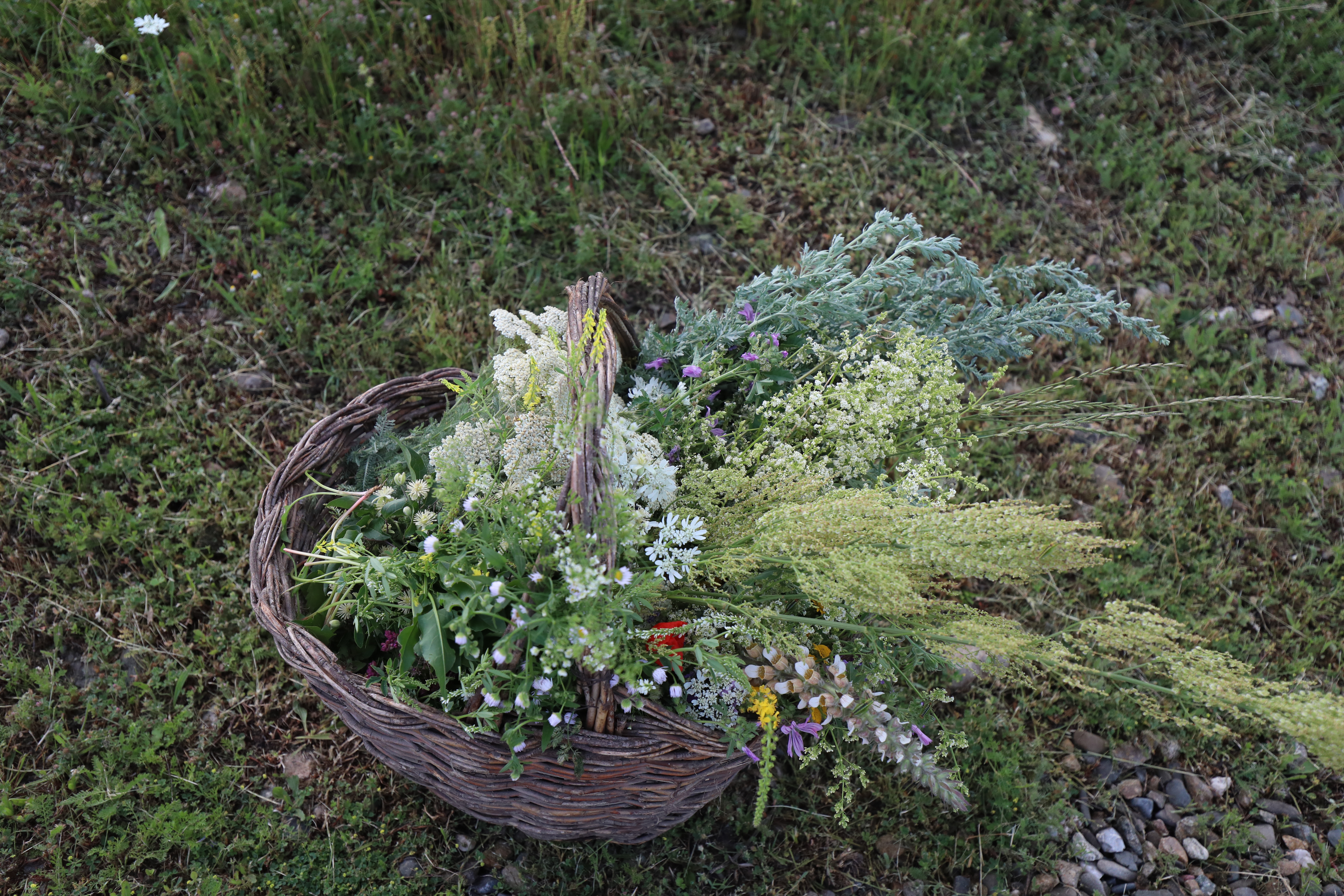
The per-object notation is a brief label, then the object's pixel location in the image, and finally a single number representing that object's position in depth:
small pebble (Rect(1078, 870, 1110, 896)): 2.61
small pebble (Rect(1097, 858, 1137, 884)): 2.64
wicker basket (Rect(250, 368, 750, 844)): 1.87
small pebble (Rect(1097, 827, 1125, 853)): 2.69
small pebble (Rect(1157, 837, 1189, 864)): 2.69
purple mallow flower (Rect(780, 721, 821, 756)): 2.00
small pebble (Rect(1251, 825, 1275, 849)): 2.72
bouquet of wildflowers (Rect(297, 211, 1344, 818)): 1.75
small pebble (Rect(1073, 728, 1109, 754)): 2.84
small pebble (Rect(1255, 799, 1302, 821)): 2.76
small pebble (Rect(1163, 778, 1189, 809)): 2.78
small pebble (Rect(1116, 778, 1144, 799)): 2.79
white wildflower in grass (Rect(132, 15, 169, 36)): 3.23
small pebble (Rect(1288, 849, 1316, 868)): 2.67
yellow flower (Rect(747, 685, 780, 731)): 1.82
